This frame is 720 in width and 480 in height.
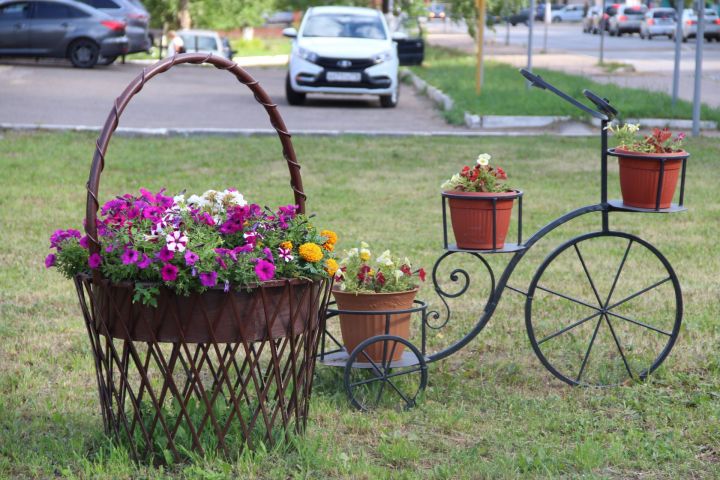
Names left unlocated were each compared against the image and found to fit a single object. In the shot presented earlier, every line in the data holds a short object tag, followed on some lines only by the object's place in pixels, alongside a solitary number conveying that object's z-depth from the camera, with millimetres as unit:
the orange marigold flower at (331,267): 6336
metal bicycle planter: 7632
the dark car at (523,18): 95886
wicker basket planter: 5884
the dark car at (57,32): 39288
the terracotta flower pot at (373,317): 7625
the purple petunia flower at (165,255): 5729
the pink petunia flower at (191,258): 5703
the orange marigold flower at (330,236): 6547
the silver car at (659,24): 82059
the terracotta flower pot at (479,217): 7474
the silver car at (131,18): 42243
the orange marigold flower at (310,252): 6178
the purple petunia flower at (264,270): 5861
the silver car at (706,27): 73933
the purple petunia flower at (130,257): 5699
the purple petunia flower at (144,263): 5693
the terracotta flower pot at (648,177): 7480
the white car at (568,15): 129712
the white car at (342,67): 27731
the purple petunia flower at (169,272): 5656
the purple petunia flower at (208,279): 5699
